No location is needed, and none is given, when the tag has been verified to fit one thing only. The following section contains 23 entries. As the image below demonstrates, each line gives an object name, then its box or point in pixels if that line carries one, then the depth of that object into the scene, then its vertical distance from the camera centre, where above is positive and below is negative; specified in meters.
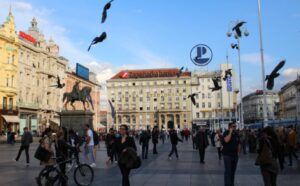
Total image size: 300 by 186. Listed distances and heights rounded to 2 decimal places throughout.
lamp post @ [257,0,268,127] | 24.19 +3.28
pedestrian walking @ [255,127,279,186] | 8.17 -0.97
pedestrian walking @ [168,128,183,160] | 19.81 -1.13
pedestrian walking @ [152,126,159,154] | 24.48 -1.18
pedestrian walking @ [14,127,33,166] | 17.37 -0.90
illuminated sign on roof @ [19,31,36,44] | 64.31 +15.81
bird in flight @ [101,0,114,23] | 13.83 +4.62
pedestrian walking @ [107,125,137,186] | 8.42 -0.64
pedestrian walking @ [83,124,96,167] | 15.76 -1.00
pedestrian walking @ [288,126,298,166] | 16.50 -1.15
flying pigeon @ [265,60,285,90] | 18.63 +2.18
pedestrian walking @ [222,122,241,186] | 9.36 -0.94
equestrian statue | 36.41 +2.65
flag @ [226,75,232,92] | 43.81 +4.20
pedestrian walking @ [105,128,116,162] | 18.83 -0.85
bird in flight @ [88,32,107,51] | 16.23 +3.77
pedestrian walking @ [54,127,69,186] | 11.06 -0.80
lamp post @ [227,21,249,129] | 31.05 +7.20
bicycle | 9.52 -1.57
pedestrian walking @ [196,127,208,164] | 18.30 -1.19
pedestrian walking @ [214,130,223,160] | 20.14 -1.50
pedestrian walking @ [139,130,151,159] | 20.91 -1.28
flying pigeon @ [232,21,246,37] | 25.99 +6.82
